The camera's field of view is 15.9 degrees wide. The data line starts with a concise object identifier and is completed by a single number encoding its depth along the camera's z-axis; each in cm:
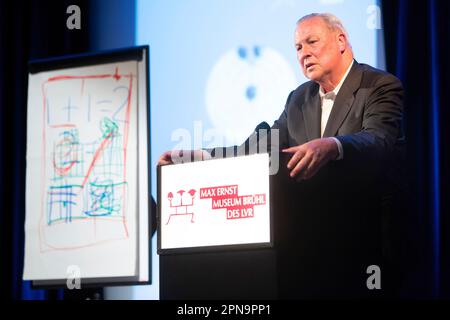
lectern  523
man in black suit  526
